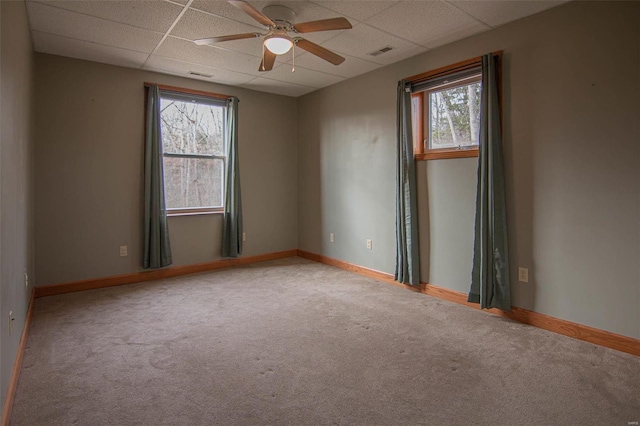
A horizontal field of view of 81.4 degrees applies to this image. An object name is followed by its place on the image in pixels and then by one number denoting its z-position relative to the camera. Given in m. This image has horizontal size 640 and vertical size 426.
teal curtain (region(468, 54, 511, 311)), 3.11
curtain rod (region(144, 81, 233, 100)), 4.47
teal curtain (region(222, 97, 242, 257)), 4.98
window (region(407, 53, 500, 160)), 3.46
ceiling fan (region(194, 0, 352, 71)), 2.53
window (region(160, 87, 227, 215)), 4.65
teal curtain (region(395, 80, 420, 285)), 3.88
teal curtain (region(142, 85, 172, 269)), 4.32
